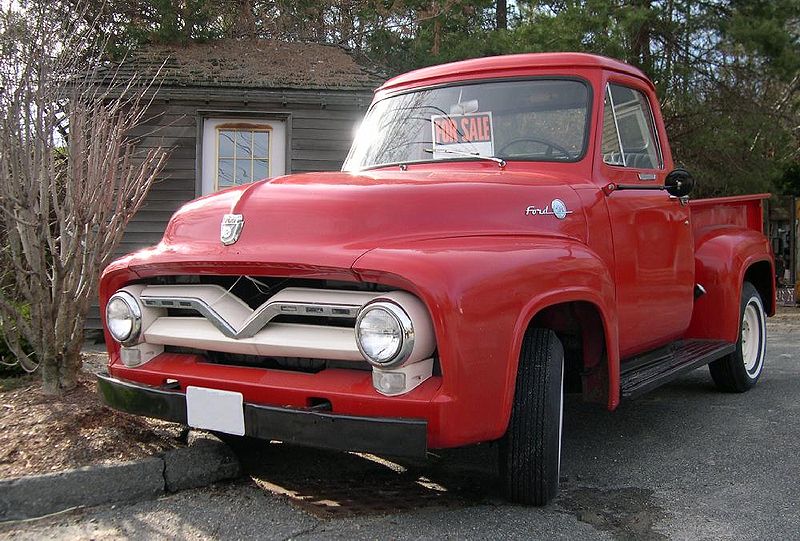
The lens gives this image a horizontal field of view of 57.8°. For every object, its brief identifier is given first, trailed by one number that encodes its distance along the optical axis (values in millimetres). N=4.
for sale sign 3822
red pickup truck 2490
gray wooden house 11016
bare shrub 4117
